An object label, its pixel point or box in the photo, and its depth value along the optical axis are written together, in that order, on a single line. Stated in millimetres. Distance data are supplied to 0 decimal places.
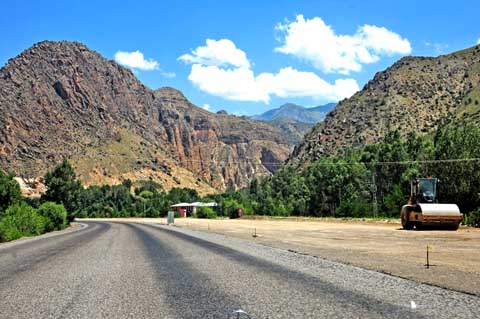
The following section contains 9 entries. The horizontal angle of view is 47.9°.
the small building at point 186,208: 172288
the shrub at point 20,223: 41562
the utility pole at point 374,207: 83400
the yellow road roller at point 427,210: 40281
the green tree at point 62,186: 95375
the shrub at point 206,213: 143350
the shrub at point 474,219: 50094
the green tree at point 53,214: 69188
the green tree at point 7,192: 72875
